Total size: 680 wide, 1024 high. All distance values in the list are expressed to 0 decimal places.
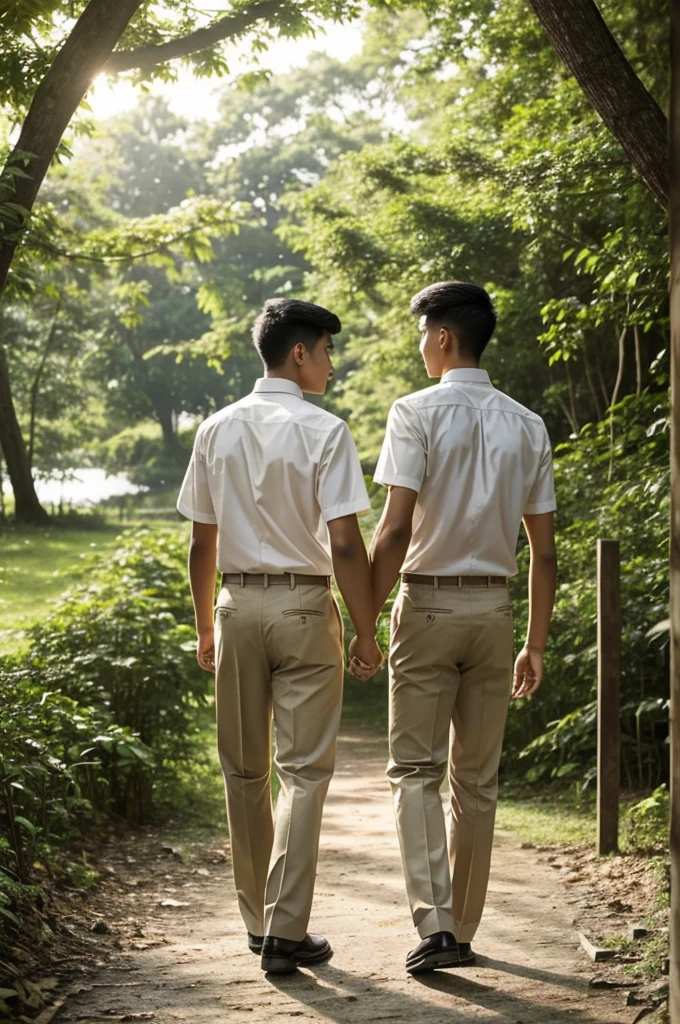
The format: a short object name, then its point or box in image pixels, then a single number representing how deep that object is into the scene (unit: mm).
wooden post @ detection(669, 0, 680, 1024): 2982
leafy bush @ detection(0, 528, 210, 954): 4910
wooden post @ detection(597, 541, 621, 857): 5773
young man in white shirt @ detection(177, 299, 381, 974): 3965
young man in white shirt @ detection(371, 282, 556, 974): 3965
